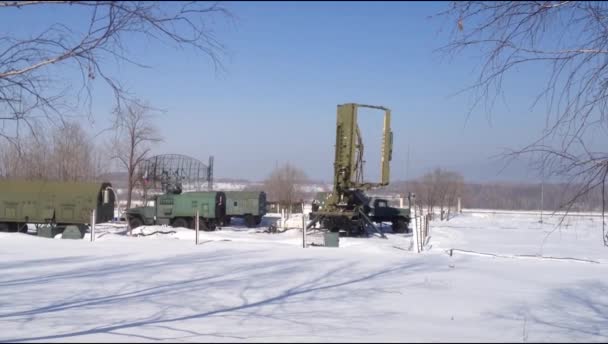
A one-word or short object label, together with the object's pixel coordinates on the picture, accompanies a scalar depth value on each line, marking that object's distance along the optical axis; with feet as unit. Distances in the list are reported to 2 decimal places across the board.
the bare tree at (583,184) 18.33
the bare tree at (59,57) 15.58
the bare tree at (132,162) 139.08
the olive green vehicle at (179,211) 98.99
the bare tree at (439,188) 168.25
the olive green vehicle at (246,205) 110.52
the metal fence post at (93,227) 67.87
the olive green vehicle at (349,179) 85.35
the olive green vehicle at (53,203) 80.33
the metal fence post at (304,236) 63.05
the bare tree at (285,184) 221.31
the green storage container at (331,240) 65.46
